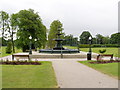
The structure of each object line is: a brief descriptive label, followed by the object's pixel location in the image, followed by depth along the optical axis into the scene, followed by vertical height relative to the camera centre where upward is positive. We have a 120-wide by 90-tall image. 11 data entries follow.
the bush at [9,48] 27.73 -0.61
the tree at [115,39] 87.40 +3.40
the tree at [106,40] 97.44 +2.99
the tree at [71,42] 84.61 +1.87
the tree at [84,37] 96.44 +4.87
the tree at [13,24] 32.72 +4.32
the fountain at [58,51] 22.56 -0.90
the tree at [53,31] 40.28 +3.56
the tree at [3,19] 32.00 +5.30
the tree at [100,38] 102.06 +4.45
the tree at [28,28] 32.47 +3.58
